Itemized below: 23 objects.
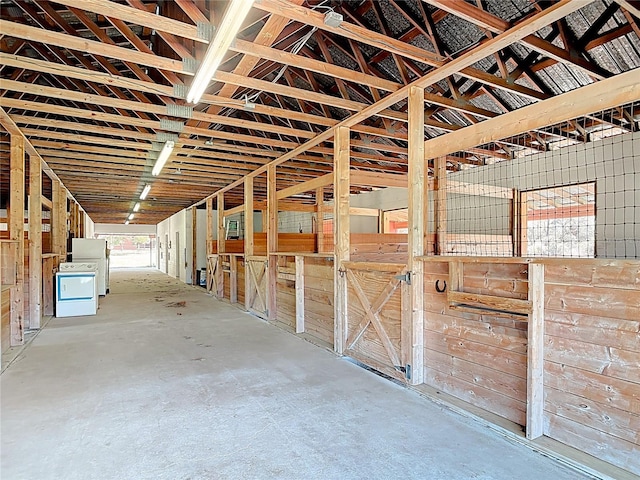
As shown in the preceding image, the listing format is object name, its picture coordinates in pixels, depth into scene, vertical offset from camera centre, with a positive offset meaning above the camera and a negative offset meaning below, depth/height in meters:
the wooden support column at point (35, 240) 5.51 +0.01
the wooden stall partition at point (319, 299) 4.88 -0.79
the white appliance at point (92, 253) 8.85 -0.29
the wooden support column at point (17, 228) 4.71 +0.16
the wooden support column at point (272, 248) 6.43 -0.14
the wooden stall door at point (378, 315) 3.51 -0.75
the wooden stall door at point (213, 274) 9.64 -0.87
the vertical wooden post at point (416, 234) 3.34 +0.05
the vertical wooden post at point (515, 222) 6.36 +0.30
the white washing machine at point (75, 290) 6.84 -0.90
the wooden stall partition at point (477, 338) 2.59 -0.75
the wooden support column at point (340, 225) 4.42 +0.17
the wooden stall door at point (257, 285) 6.68 -0.82
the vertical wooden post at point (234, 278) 8.52 -0.85
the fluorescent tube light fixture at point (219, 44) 2.31 +1.39
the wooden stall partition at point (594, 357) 2.04 -0.68
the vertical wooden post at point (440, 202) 5.25 +0.55
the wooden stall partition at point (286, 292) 5.82 -0.83
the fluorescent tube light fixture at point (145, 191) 9.28 +1.28
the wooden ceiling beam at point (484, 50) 2.34 +1.39
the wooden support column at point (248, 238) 7.44 +0.04
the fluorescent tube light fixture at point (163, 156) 5.40 +1.32
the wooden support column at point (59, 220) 7.84 +0.44
